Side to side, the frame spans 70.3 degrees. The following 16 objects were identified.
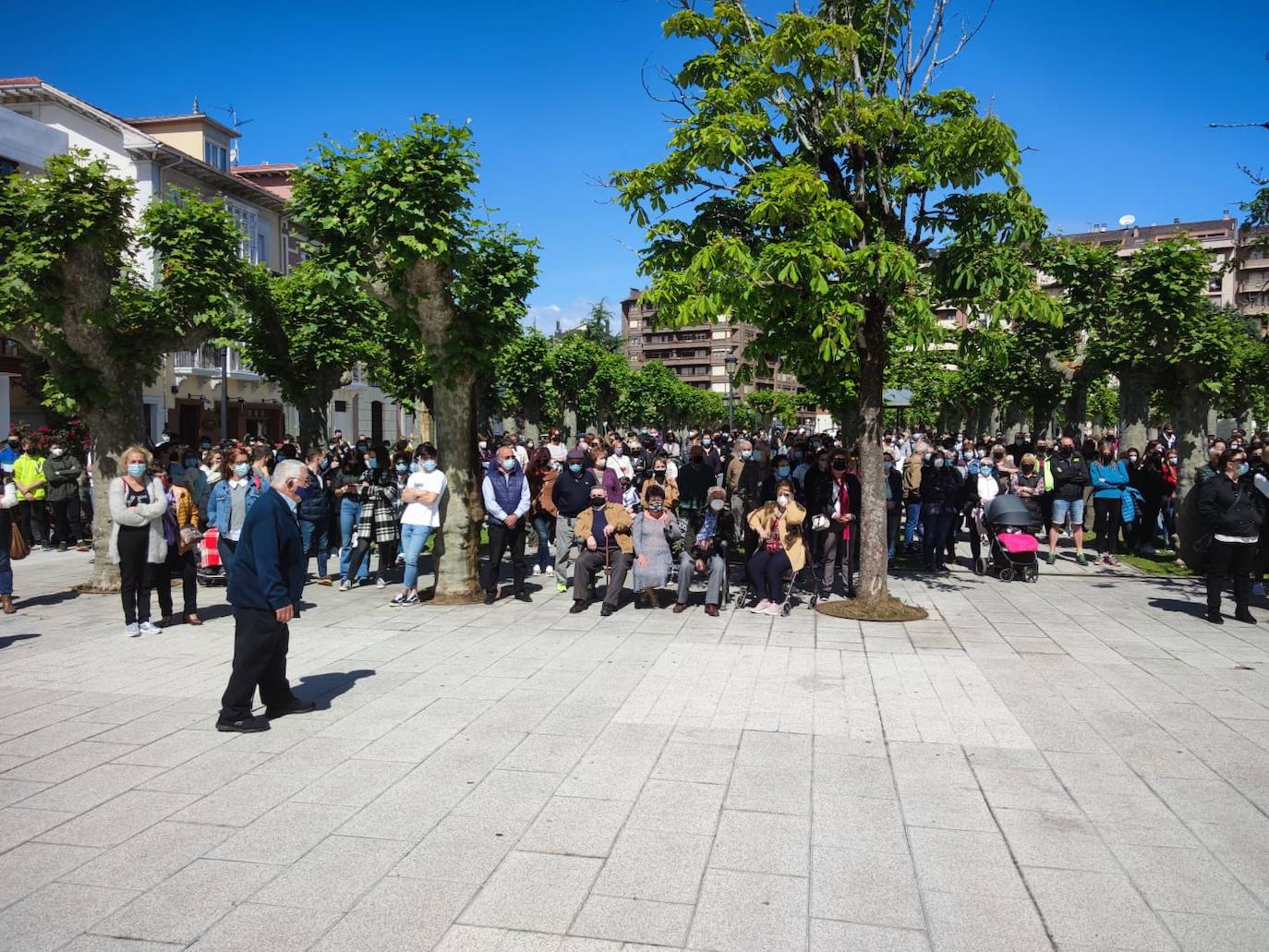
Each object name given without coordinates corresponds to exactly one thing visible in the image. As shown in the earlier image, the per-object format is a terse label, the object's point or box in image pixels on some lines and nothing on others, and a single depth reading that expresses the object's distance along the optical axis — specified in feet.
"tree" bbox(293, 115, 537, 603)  32.58
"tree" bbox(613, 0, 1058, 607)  29.66
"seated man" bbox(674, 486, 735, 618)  34.65
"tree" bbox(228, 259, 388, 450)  66.08
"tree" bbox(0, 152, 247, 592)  35.91
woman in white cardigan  29.48
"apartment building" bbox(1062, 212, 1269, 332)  264.72
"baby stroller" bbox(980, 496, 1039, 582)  41.68
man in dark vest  37.27
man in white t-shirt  35.81
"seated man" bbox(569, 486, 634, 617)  35.58
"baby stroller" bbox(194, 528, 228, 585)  38.99
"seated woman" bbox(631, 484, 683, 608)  34.86
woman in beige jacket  34.47
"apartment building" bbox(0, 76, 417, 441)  85.81
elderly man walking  19.99
